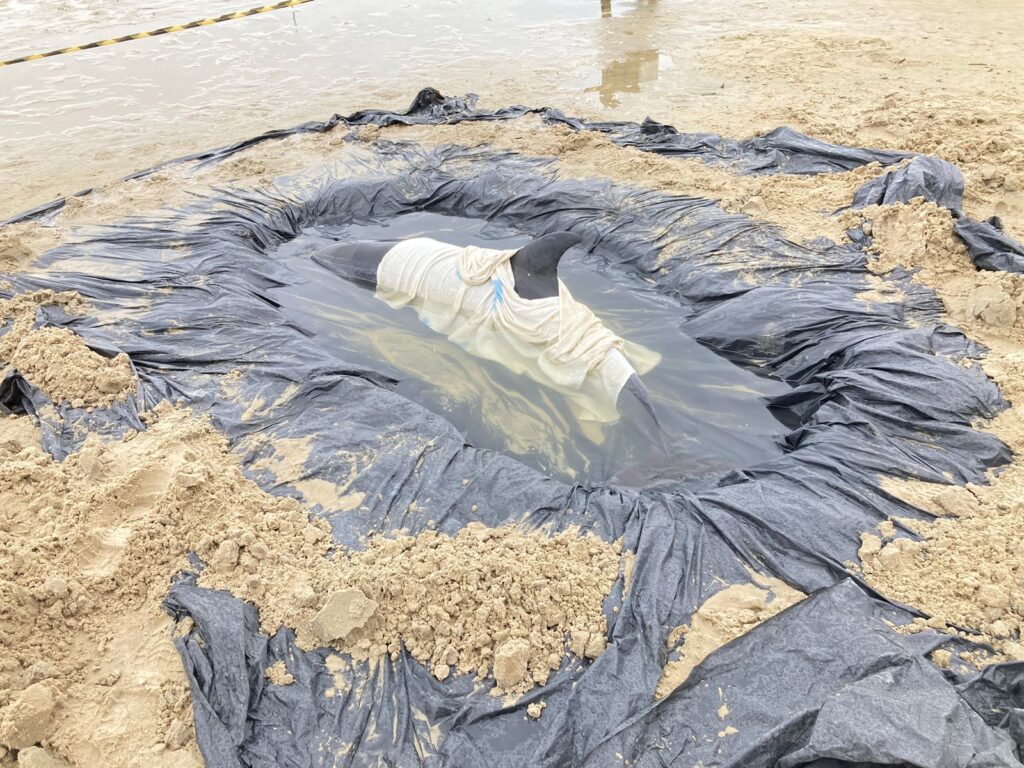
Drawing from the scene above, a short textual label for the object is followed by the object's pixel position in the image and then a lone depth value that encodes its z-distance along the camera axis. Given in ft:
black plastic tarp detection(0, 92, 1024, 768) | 7.33
